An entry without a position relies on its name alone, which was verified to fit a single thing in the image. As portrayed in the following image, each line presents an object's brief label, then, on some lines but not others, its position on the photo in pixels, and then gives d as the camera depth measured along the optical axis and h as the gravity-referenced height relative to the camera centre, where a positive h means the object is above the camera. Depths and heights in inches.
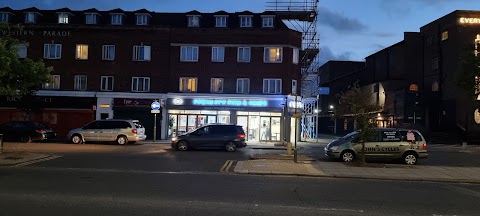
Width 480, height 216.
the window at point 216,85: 1464.1 +114.8
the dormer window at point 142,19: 1536.7 +344.9
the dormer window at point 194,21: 1507.1 +334.8
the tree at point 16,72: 716.2 +77.2
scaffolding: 1616.6 +237.7
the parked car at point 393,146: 783.1 -41.2
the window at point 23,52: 1499.8 +216.4
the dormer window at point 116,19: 1539.0 +344.1
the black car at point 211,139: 1019.9 -43.9
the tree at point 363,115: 741.3 +11.9
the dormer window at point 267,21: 1499.8 +335.1
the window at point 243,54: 1464.1 +218.7
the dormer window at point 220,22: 1510.8 +333.3
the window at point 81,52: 1492.4 +220.6
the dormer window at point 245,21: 1503.4 +336.3
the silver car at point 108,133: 1153.4 -38.2
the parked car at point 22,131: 1175.6 -38.9
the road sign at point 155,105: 1295.5 +38.8
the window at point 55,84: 1479.2 +110.9
